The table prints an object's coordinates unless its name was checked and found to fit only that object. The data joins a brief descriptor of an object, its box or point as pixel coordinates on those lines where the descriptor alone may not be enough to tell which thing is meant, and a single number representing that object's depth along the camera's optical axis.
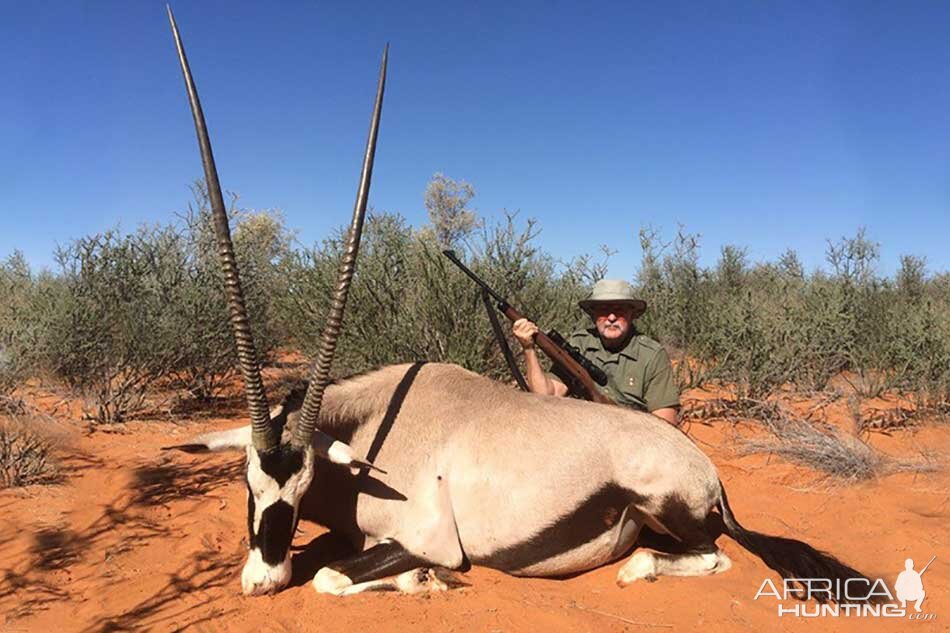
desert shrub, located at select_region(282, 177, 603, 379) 7.39
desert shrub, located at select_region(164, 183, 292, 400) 8.17
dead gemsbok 3.34
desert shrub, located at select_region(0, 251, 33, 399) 5.89
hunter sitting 4.84
